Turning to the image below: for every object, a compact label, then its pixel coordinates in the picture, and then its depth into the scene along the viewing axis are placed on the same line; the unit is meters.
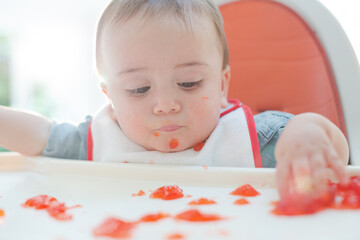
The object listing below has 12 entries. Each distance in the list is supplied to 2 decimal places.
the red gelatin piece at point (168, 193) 0.50
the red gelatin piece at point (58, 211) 0.41
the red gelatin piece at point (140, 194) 0.52
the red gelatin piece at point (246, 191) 0.49
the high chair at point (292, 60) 0.87
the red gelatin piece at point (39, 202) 0.47
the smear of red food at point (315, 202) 0.38
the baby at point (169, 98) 0.69
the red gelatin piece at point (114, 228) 0.35
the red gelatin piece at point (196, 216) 0.38
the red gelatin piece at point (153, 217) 0.39
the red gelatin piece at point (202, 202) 0.46
